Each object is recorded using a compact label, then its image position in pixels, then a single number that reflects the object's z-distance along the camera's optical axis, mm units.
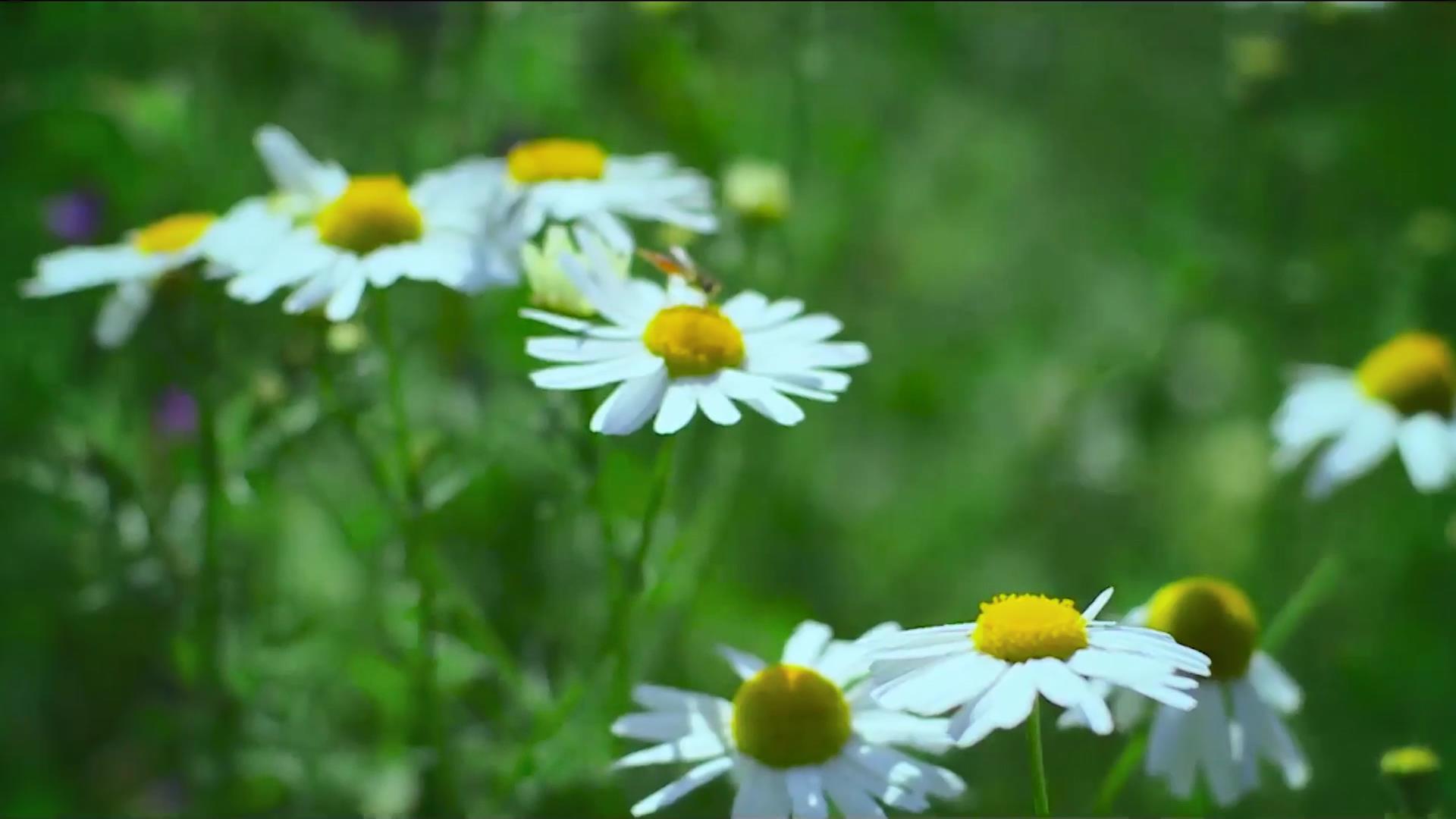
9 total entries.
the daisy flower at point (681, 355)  691
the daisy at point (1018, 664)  652
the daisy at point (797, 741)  672
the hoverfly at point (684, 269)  721
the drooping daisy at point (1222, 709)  696
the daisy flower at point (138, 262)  735
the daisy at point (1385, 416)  765
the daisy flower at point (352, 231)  716
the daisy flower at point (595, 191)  736
